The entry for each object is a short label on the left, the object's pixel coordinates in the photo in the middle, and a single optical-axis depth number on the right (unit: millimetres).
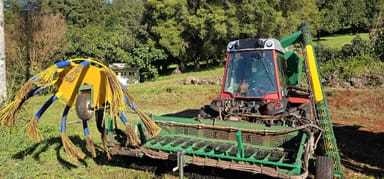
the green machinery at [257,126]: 4363
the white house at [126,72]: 28375
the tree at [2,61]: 9203
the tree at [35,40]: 19091
